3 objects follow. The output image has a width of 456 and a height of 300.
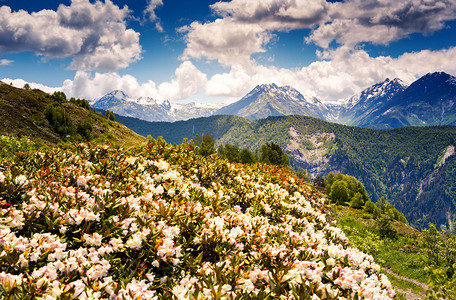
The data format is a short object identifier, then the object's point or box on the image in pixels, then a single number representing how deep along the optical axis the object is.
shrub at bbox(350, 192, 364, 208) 47.06
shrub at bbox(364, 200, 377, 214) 43.89
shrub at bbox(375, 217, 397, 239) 24.69
